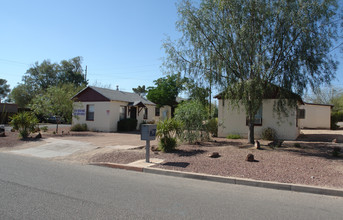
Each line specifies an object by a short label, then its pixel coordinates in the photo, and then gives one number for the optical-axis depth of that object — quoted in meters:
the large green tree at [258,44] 10.93
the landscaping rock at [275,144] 12.12
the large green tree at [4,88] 56.62
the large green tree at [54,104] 19.16
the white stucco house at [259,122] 15.95
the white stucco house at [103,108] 22.16
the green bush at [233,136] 16.23
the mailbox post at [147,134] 9.13
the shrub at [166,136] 10.96
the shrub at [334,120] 26.94
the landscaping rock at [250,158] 8.86
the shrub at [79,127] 22.55
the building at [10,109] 35.03
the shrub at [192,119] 12.73
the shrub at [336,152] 9.60
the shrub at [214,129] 16.97
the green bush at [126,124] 22.81
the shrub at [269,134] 15.61
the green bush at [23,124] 15.73
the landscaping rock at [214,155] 9.58
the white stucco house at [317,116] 26.47
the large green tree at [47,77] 49.41
